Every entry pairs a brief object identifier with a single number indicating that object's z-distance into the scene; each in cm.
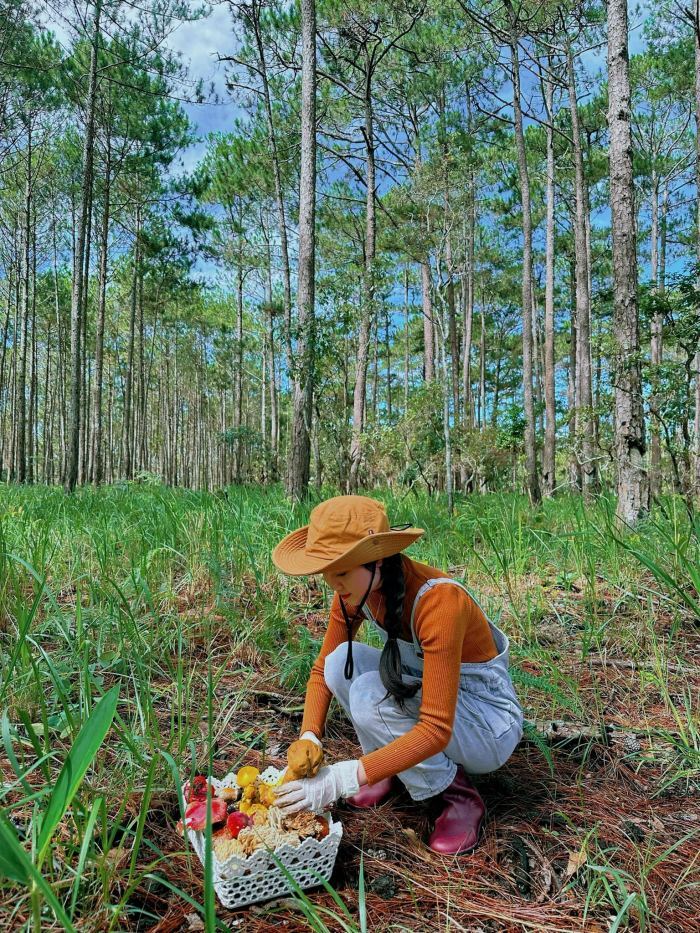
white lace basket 113
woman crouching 128
